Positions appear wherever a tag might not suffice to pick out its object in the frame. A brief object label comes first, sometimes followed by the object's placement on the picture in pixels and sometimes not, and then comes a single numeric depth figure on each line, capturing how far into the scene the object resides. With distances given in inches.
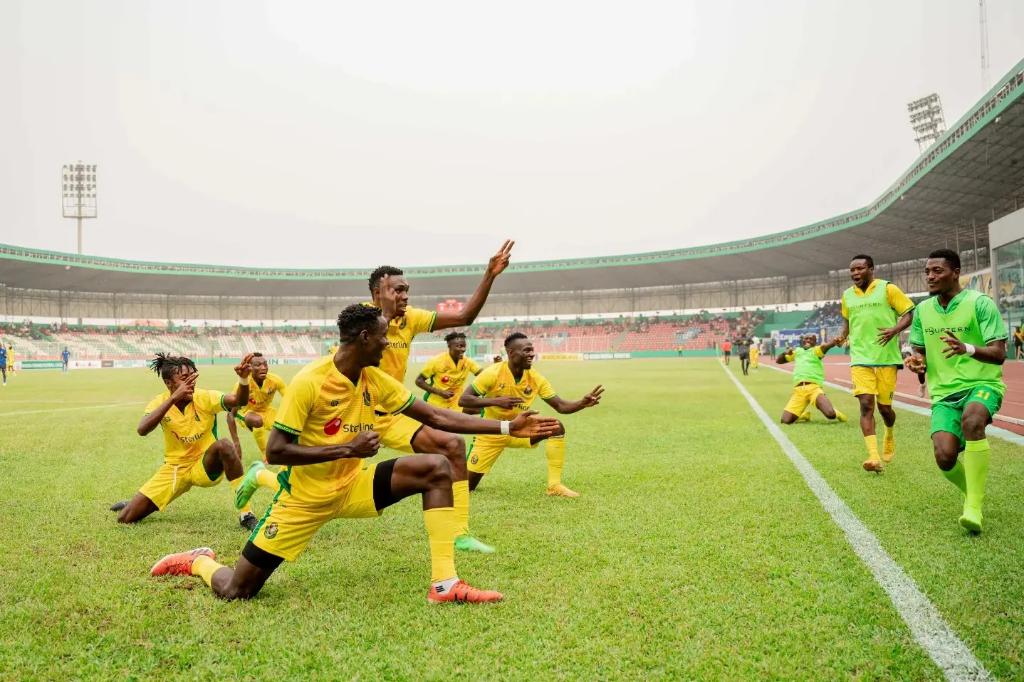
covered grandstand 1947.6
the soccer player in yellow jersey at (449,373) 327.9
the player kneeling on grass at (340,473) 142.8
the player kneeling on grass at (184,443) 218.2
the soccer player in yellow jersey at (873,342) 282.8
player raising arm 188.7
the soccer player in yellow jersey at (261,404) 331.3
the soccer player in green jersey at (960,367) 184.2
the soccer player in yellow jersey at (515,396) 249.9
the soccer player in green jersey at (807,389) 442.6
